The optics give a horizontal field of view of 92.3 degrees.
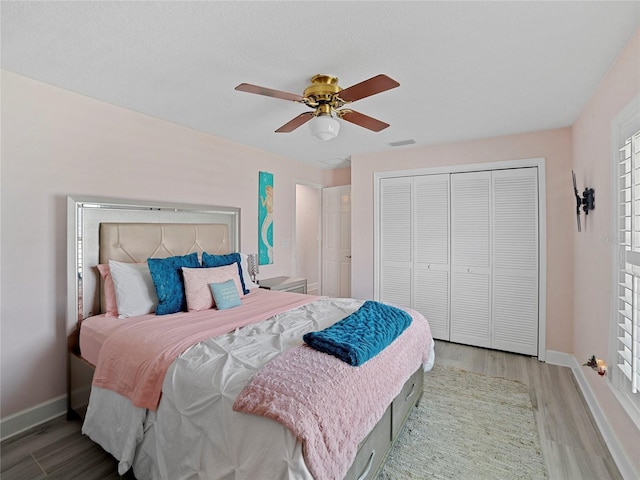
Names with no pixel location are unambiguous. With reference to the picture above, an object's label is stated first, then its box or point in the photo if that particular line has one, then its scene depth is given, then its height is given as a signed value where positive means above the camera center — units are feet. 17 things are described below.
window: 5.41 -0.51
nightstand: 12.30 -1.90
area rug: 5.84 -4.36
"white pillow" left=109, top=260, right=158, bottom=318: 7.52 -1.30
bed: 3.84 -2.22
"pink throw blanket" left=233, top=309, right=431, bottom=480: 3.68 -2.16
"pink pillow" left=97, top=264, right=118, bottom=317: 7.68 -1.44
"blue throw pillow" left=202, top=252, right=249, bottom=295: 9.44 -0.71
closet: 11.18 -0.57
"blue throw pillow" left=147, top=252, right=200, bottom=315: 7.75 -1.20
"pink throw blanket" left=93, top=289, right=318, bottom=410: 5.20 -2.02
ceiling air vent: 12.19 +3.87
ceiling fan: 5.95 +2.89
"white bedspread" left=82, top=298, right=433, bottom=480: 3.68 -2.61
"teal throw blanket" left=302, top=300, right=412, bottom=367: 4.96 -1.74
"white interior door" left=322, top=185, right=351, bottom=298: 16.81 -0.16
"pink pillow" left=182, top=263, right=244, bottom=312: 8.00 -1.24
